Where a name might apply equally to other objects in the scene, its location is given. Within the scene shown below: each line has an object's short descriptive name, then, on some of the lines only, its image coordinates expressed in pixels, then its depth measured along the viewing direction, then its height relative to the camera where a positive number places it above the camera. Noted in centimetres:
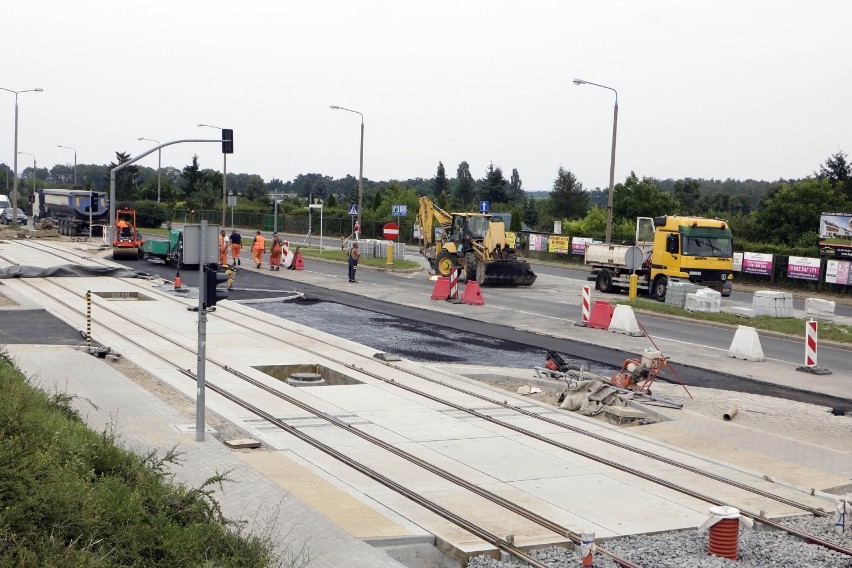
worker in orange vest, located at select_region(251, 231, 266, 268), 4309 -245
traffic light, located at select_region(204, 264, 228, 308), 1230 -120
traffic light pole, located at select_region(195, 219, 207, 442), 1217 -197
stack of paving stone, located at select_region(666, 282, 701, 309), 3091 -252
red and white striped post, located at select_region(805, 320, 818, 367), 2047 -262
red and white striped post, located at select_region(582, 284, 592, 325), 2673 -263
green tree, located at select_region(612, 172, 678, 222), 6644 +76
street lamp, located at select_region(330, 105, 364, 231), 5098 +91
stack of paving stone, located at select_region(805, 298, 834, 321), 2780 -257
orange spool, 910 -301
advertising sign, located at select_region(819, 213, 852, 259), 4976 -45
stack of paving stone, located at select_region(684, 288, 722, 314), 2977 -268
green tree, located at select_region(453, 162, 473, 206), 12950 +192
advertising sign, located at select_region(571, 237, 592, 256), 5503 -210
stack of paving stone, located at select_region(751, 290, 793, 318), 2884 -259
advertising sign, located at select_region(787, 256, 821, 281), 4100 -209
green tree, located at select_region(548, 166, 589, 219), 9756 +94
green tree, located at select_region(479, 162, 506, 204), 11319 +204
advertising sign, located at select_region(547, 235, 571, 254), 5638 -214
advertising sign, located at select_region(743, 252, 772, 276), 4350 -211
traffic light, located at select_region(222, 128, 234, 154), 4210 +231
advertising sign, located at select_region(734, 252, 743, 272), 4503 -214
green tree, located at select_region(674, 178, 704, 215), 10975 +229
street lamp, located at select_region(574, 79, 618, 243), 3730 +150
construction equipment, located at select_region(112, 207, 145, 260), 4462 -254
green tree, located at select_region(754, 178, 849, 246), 5819 +45
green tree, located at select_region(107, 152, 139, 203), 9700 +28
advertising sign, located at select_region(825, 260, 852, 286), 3941 -210
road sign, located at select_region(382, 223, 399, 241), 4919 -166
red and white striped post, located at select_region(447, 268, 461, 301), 3203 -276
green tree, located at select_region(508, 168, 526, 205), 15377 +289
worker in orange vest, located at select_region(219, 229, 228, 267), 4019 -250
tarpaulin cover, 3447 -319
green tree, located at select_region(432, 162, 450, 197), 12194 +279
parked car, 8475 -314
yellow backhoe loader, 3888 -207
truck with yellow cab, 3497 -152
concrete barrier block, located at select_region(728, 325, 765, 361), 2177 -292
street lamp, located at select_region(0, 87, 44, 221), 6861 -84
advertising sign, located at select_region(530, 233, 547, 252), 5881 -214
